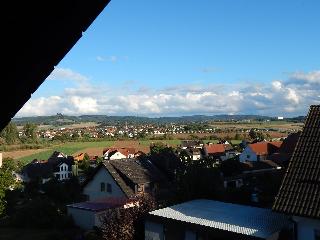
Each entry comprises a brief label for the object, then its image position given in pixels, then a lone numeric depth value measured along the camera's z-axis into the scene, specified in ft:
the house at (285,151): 193.07
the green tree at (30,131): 467.52
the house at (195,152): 299.29
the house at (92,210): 98.12
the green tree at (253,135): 398.70
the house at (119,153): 264.60
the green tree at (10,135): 435.12
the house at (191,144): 347.15
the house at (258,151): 227.85
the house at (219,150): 272.92
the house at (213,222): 57.00
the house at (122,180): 118.55
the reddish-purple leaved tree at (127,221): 71.89
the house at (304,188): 47.60
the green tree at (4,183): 121.61
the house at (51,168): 231.09
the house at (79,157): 273.17
